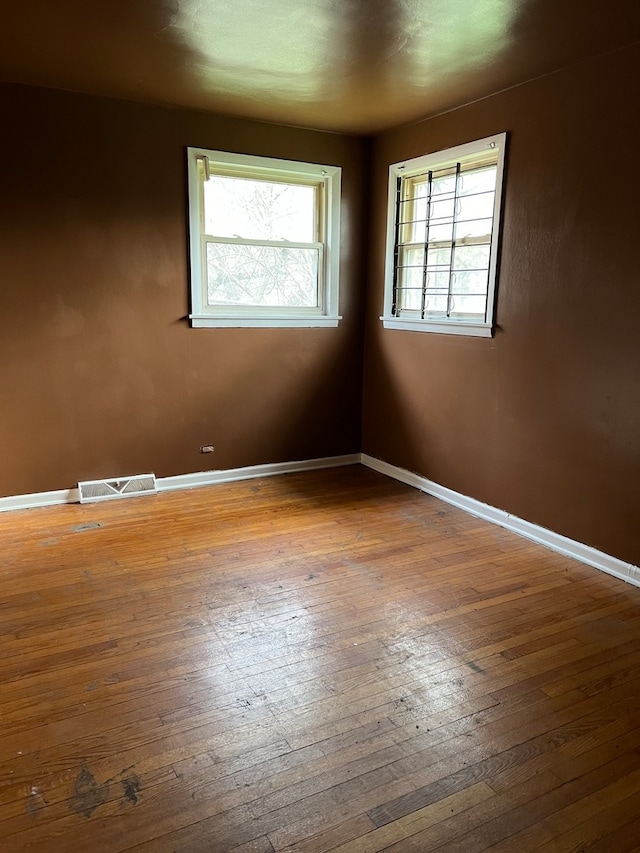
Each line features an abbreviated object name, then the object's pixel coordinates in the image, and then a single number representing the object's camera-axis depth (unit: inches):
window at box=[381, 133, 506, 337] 145.5
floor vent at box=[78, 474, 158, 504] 159.0
